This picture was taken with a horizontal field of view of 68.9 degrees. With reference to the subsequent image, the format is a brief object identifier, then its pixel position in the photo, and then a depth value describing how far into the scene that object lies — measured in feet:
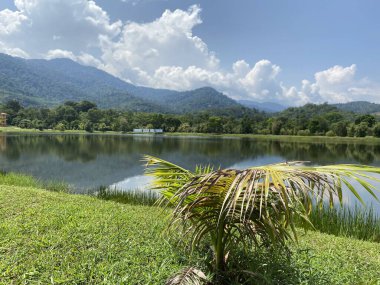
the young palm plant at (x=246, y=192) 6.64
